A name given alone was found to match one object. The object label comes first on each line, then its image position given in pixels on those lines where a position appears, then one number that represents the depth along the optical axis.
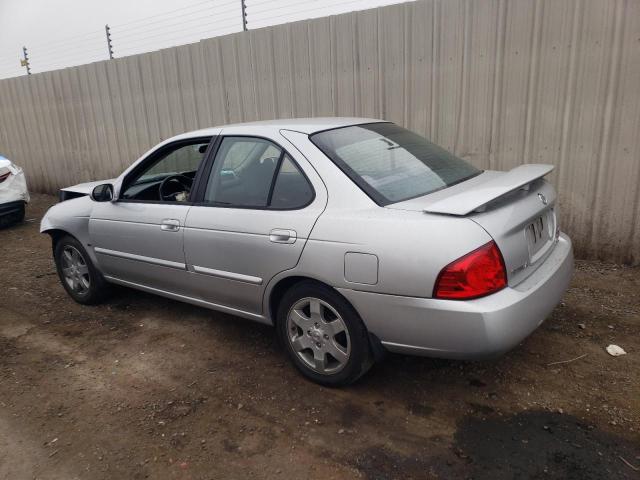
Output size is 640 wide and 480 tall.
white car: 8.04
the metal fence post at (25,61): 11.26
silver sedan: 2.56
